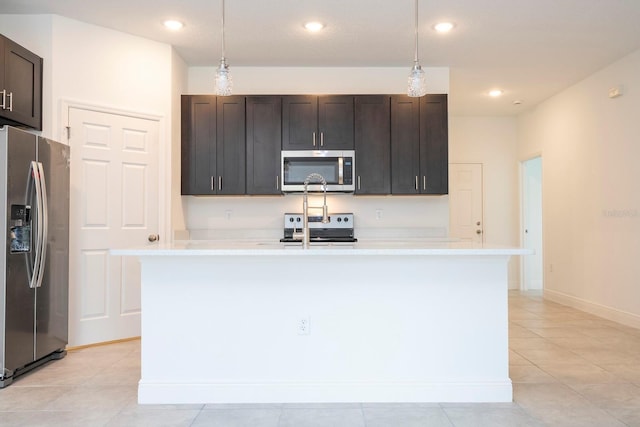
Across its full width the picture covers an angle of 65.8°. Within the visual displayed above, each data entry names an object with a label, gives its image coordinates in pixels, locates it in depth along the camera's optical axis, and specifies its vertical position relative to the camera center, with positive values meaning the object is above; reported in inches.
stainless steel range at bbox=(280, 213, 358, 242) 195.5 -2.9
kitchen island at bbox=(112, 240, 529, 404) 105.5 -21.9
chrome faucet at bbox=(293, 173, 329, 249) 105.1 -0.3
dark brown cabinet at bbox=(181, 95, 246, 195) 188.2 +29.4
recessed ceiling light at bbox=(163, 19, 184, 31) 154.2 +62.0
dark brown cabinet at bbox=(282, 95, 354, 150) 188.7 +36.6
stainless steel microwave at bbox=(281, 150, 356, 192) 186.9 +19.6
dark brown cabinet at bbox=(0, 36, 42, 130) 130.7 +37.9
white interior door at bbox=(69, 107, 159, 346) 152.6 +1.7
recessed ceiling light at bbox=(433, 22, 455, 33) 156.1 +61.6
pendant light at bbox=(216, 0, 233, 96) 105.7 +29.9
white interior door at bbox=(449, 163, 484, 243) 282.7 +11.0
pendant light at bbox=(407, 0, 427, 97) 107.8 +30.1
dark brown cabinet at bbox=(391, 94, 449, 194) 189.0 +28.5
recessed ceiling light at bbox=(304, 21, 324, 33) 155.7 +61.9
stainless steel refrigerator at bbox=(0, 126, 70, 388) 118.6 -8.1
